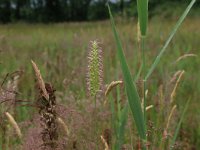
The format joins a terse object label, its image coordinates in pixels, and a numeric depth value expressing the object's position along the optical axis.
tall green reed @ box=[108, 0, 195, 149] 1.03
